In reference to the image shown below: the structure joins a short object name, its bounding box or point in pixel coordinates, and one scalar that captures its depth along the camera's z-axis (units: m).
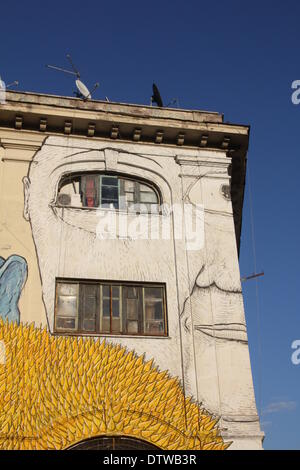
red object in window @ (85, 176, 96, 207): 14.62
